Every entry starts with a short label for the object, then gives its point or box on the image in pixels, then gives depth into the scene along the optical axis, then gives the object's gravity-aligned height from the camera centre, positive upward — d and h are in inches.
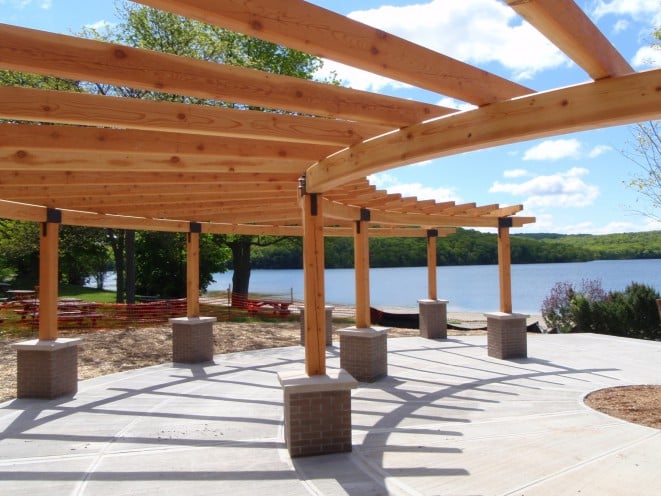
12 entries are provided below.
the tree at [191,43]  733.9 +344.1
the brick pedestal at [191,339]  402.3 -48.3
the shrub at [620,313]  564.1 -49.4
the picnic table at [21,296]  758.1 -23.9
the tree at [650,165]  387.8 +74.6
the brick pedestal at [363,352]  331.3 -50.8
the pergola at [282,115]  106.9 +45.9
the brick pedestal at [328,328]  471.9 -49.3
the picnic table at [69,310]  574.2 -37.3
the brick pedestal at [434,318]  527.8 -46.7
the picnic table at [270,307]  788.0 -48.4
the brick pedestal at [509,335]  406.9 -50.8
